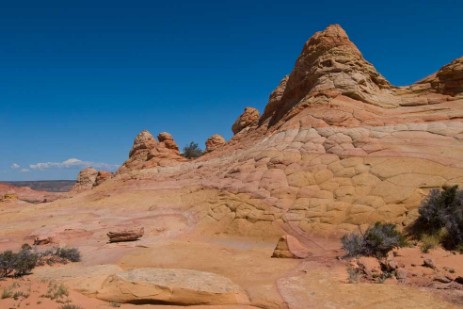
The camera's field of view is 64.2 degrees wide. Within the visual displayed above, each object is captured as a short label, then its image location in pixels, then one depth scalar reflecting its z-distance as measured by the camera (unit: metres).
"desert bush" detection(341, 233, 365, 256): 9.63
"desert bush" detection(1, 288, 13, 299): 7.37
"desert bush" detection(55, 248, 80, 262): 12.15
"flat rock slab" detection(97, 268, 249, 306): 7.83
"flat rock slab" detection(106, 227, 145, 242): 14.95
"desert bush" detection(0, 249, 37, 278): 9.27
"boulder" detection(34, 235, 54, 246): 16.33
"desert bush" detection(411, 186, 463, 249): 9.66
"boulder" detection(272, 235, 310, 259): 10.72
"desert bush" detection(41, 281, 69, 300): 7.62
